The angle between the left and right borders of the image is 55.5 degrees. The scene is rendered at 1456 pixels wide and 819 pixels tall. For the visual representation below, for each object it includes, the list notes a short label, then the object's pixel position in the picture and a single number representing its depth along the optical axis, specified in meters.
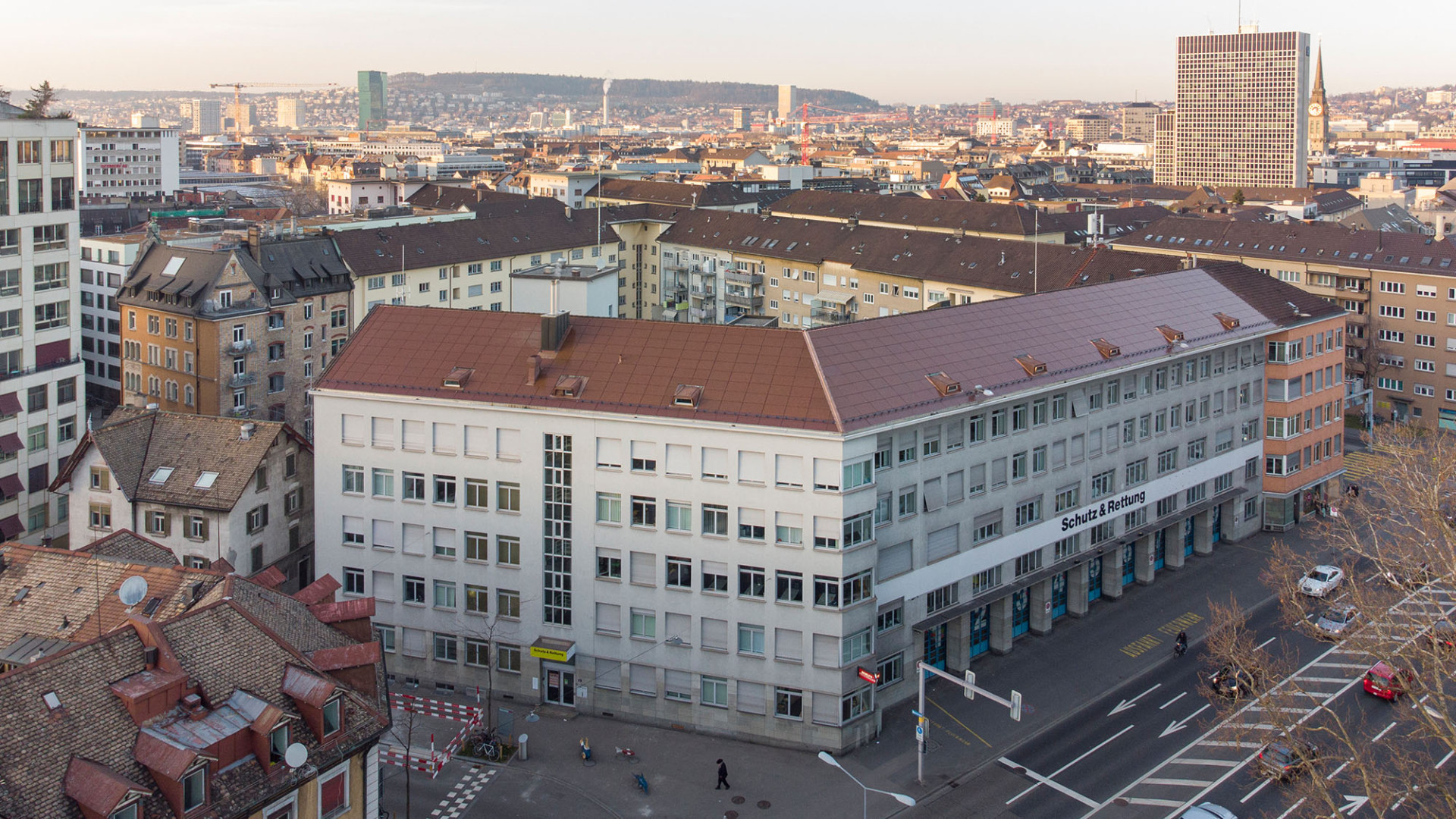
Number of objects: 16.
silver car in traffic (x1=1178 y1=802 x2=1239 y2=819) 49.22
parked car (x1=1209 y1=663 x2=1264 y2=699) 53.41
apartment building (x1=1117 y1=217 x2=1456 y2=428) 115.31
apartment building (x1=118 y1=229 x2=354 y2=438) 94.81
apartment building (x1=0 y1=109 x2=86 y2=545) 73.44
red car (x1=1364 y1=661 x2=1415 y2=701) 58.56
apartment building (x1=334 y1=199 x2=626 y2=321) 112.00
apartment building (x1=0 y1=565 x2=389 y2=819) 33.66
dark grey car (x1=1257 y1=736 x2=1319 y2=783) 39.09
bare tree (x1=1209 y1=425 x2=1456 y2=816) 38.97
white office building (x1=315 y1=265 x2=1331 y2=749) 56.41
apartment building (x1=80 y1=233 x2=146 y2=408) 108.06
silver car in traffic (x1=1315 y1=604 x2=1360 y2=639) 64.12
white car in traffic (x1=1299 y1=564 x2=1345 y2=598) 72.00
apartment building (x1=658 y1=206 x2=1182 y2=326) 111.81
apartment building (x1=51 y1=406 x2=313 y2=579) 66.62
